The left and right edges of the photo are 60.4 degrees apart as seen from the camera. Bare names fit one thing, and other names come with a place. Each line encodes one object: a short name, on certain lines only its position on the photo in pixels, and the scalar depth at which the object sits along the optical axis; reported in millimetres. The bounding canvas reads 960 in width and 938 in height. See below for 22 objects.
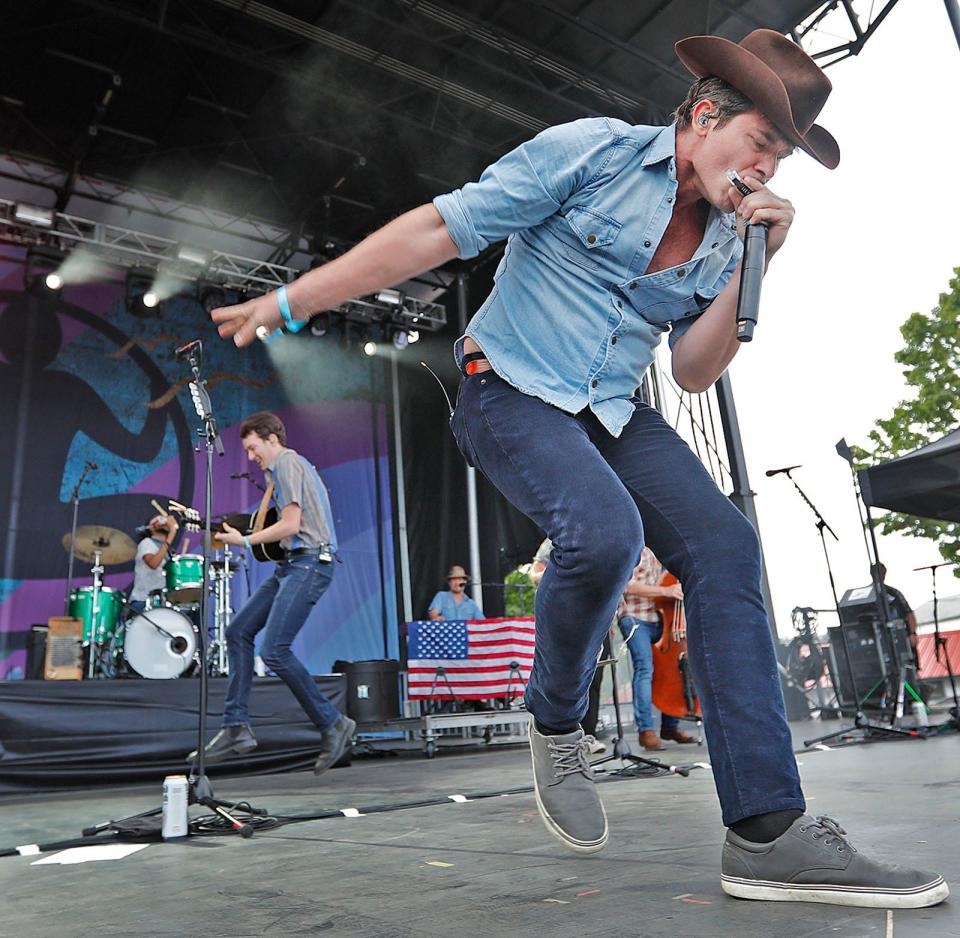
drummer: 8508
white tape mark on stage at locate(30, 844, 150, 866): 2450
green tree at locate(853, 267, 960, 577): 15047
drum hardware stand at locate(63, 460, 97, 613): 8472
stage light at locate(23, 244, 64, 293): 9844
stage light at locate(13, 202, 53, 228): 9398
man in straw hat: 8961
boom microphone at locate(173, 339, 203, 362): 3523
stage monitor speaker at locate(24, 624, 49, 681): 7551
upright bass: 6332
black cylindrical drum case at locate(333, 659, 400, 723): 8703
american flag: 7746
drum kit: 7696
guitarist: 4699
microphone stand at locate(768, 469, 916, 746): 5373
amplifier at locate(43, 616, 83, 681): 6734
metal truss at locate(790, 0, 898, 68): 8203
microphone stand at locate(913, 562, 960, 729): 5795
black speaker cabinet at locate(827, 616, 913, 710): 8164
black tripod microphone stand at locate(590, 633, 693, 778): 3956
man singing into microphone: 1513
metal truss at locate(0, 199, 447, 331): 10008
